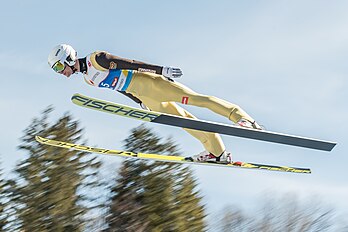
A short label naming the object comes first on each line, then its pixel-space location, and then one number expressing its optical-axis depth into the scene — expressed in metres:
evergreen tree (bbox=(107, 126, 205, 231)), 29.89
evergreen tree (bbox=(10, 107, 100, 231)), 27.97
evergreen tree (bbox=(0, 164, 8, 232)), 27.76
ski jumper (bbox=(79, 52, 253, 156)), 10.99
